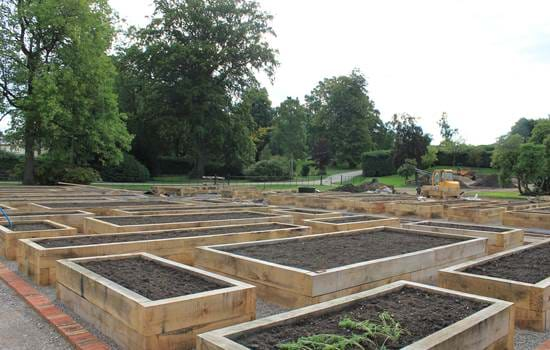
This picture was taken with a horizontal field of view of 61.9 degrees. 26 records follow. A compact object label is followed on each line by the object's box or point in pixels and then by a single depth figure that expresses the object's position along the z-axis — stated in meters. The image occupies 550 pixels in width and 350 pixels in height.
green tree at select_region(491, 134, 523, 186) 36.00
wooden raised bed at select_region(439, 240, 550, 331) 5.36
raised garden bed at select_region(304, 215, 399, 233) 11.04
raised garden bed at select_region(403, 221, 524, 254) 10.00
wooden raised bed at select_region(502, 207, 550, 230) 15.01
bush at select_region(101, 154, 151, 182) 39.41
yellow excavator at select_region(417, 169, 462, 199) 28.31
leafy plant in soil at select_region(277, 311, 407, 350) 3.56
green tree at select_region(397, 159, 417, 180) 47.28
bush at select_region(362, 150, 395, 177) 57.91
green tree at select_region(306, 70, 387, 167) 70.31
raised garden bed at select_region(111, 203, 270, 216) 12.92
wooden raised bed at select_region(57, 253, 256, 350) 4.28
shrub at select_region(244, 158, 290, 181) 47.88
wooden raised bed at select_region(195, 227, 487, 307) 5.76
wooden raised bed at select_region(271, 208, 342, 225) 13.31
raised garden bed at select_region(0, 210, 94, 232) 10.77
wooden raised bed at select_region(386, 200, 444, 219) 17.70
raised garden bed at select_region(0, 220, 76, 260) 8.39
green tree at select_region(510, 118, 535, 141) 68.94
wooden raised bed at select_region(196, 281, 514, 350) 3.68
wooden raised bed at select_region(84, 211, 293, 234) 9.75
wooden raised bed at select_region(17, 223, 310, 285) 6.76
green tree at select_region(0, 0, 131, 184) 27.17
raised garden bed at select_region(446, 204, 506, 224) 16.30
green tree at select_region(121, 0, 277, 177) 42.25
